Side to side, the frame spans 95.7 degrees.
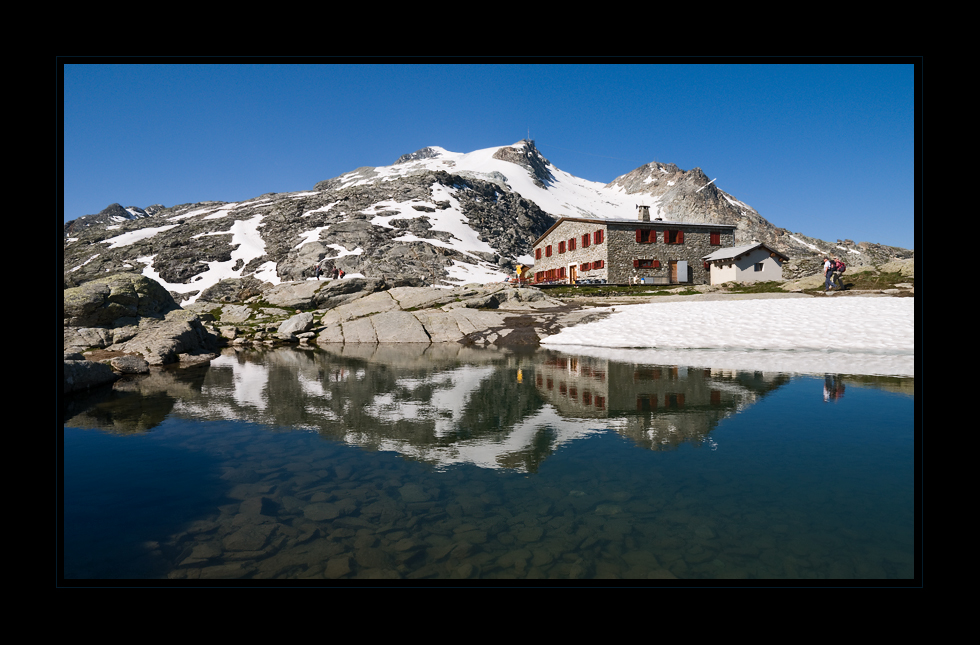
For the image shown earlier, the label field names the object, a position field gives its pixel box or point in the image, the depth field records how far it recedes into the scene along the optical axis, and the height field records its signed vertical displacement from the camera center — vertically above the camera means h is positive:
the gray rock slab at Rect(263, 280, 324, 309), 42.12 +3.05
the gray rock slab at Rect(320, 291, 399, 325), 36.72 +1.48
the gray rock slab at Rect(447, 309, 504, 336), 31.88 +0.41
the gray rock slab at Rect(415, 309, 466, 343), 31.25 -0.09
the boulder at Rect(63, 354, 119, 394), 14.46 -1.67
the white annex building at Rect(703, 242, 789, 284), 52.78 +7.27
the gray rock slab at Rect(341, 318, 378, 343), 32.59 -0.45
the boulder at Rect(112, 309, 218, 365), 21.12 -0.70
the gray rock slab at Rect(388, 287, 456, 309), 39.53 +2.56
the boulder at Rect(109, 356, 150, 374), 18.22 -1.61
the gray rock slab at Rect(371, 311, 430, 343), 31.75 -0.23
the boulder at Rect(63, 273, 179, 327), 22.69 +1.40
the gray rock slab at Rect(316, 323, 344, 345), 32.62 -0.74
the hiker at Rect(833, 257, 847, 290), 35.19 +4.17
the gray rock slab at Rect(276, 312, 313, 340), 32.72 +0.02
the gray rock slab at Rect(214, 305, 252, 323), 37.17 +1.07
